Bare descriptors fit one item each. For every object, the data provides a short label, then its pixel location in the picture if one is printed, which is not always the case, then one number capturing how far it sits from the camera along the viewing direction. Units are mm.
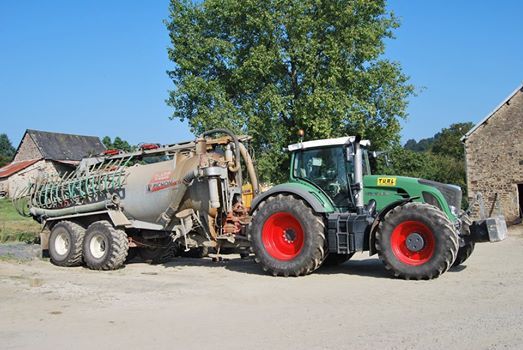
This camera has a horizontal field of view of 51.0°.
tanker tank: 11719
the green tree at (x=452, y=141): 63500
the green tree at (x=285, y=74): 23500
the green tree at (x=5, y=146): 111800
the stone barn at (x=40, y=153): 49688
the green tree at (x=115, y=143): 75394
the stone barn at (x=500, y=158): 24125
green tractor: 9250
